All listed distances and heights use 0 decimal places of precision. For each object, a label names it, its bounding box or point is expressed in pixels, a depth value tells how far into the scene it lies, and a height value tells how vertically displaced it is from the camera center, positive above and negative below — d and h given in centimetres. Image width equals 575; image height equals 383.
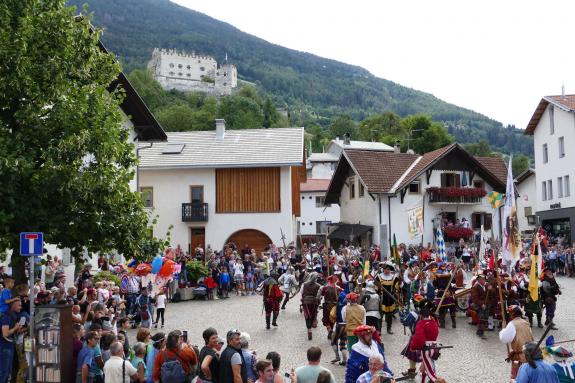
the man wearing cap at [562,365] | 818 -163
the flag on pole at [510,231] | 1620 +14
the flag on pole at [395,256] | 1976 -55
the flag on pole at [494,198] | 2486 +151
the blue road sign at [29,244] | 1088 -2
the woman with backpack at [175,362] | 855 -163
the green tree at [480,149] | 11275 +1562
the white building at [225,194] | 3850 +277
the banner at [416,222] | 2134 +53
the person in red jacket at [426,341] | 1094 -176
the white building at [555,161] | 4347 +527
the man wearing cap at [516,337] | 1070 -165
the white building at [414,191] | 4134 +302
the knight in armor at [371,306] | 1481 -156
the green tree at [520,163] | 11956 +1387
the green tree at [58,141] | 1235 +199
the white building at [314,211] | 6669 +285
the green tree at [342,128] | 12456 +2153
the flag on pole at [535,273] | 1633 -92
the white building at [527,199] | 5391 +313
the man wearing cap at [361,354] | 886 -158
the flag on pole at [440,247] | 2542 -37
